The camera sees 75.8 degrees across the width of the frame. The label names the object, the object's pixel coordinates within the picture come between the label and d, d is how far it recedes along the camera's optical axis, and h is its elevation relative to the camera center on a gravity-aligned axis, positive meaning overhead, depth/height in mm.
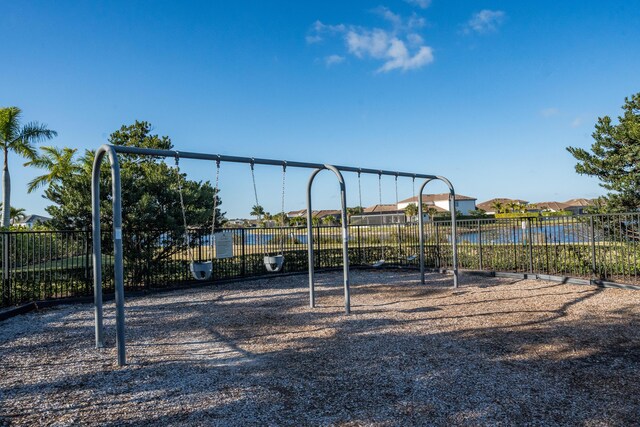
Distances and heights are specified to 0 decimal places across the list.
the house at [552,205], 94369 +2467
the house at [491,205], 90206 +3142
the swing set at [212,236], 5000 +160
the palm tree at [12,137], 19797 +4815
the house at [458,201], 99688 +4417
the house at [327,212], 80969 +2325
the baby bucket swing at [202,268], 6855 -668
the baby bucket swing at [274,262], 8078 -719
